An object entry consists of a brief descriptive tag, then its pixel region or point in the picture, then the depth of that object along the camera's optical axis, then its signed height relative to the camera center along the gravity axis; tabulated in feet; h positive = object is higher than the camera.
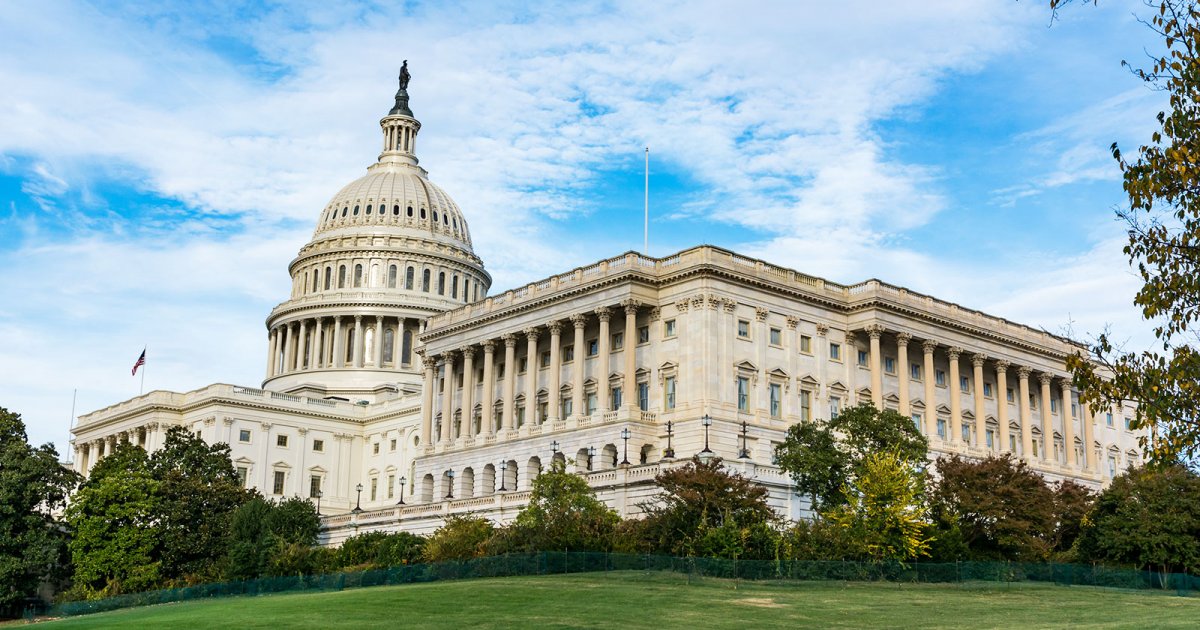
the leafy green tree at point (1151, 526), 217.15 +10.22
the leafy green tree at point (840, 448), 241.96 +24.95
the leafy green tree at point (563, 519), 209.15 +10.72
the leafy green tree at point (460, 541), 224.33 +7.26
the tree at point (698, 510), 206.59 +11.66
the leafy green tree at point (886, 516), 200.95 +10.83
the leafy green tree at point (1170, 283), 77.97 +18.11
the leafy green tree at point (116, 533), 268.00 +9.75
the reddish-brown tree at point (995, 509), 226.99 +13.22
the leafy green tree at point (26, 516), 271.69 +13.33
